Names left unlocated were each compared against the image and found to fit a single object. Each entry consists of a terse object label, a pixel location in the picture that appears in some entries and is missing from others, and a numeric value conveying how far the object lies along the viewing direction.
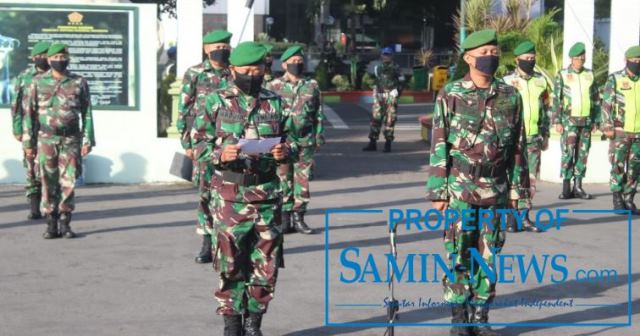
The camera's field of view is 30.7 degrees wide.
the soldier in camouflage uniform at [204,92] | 10.12
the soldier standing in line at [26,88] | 11.93
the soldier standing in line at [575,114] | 13.99
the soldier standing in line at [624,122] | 12.95
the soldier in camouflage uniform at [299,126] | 11.59
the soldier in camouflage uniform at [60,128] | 11.12
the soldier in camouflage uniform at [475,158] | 7.51
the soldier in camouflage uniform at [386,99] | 20.41
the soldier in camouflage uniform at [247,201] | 7.32
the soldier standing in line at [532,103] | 11.61
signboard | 15.16
